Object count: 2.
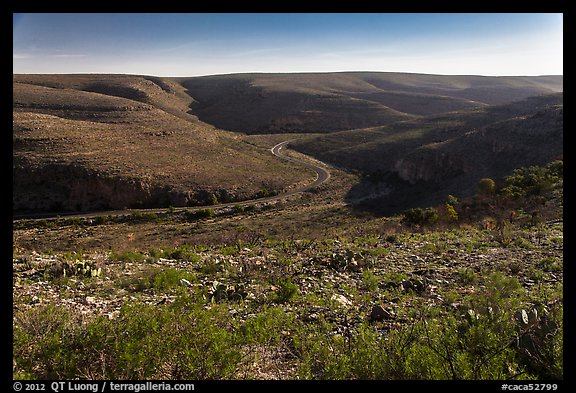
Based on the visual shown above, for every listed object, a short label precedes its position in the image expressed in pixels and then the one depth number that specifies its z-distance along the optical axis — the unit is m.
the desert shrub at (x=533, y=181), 19.34
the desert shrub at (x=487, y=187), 25.51
